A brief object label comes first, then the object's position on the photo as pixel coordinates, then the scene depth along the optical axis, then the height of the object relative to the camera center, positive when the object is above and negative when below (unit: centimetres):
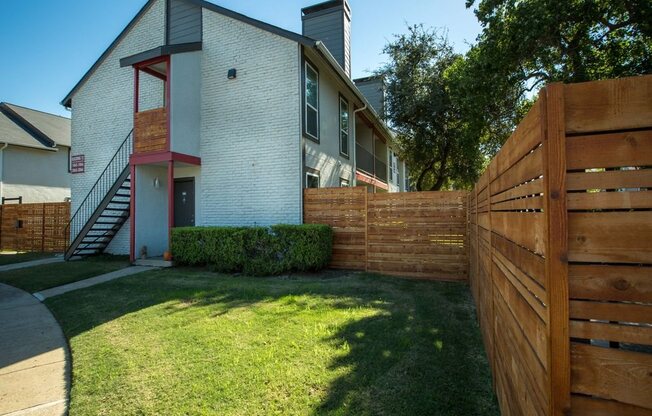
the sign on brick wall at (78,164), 1255 +186
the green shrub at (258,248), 815 -83
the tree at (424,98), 1528 +521
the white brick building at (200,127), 958 +268
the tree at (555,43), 788 +426
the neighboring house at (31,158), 1762 +311
